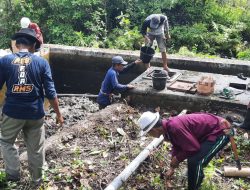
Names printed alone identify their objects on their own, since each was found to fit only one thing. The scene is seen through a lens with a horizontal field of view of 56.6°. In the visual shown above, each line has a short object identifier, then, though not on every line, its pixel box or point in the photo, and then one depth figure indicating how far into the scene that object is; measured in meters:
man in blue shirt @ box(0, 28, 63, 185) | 3.36
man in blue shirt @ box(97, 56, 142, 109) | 5.43
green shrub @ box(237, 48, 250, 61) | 8.17
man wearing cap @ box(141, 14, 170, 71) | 6.28
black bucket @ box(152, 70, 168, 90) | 5.56
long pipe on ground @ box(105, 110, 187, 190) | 3.16
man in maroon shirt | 2.94
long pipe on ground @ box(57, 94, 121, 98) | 7.32
